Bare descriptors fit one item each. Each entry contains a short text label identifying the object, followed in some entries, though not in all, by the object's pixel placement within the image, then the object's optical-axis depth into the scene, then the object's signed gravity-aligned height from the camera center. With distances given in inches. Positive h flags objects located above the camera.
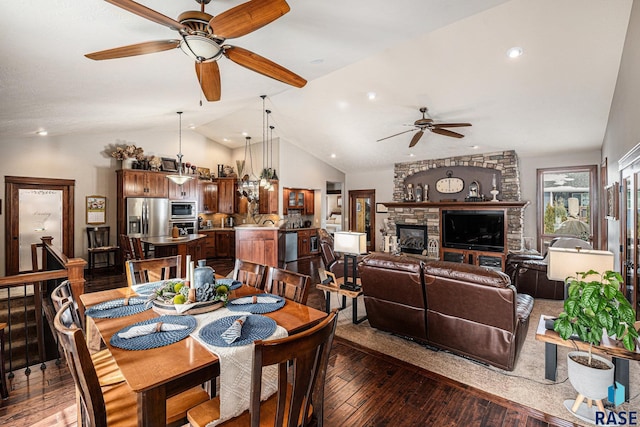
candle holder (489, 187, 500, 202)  273.9 +16.1
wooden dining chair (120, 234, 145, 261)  200.5 -21.9
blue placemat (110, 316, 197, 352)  53.9 -23.1
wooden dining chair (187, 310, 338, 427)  40.9 -25.0
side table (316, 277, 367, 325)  139.1 -37.0
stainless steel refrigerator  264.7 -1.1
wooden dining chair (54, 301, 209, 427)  44.0 -30.7
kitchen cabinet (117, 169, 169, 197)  263.7 +28.8
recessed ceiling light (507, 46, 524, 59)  145.9 +78.1
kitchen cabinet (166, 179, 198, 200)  299.6 +24.6
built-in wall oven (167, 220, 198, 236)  295.1 -12.1
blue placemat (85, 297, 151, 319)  68.5 -22.3
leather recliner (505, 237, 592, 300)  182.1 -39.9
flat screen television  276.4 -16.8
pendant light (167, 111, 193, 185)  240.5 +29.5
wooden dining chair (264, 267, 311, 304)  83.4 -20.9
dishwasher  306.9 -34.0
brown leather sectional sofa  99.4 -34.4
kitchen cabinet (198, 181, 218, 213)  331.9 +19.9
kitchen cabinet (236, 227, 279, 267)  259.0 -25.9
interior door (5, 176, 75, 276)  224.7 -0.3
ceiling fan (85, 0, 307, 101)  66.3 +45.0
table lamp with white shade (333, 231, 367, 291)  141.5 -15.5
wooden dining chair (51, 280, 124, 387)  61.7 -33.4
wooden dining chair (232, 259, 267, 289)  101.5 -20.7
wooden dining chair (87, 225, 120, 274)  256.4 -27.3
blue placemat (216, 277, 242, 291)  91.1 -21.3
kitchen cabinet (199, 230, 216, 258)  325.4 -32.1
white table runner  49.4 -27.4
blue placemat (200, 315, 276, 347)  55.3 -23.1
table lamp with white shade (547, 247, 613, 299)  90.9 -15.9
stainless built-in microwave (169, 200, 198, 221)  298.7 +4.6
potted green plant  75.1 -29.3
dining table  43.2 -23.8
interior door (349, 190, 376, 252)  382.6 -0.1
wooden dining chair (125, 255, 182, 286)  102.9 -19.0
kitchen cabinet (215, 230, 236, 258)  335.3 -31.9
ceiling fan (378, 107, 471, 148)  194.0 +56.4
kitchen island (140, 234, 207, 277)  208.7 -20.6
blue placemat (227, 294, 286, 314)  71.9 -22.7
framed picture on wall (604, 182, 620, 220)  145.6 +5.7
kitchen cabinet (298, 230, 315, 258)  327.3 -32.4
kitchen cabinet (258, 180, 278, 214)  327.0 +14.0
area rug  89.9 -55.6
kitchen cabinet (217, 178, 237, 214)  349.1 +23.3
